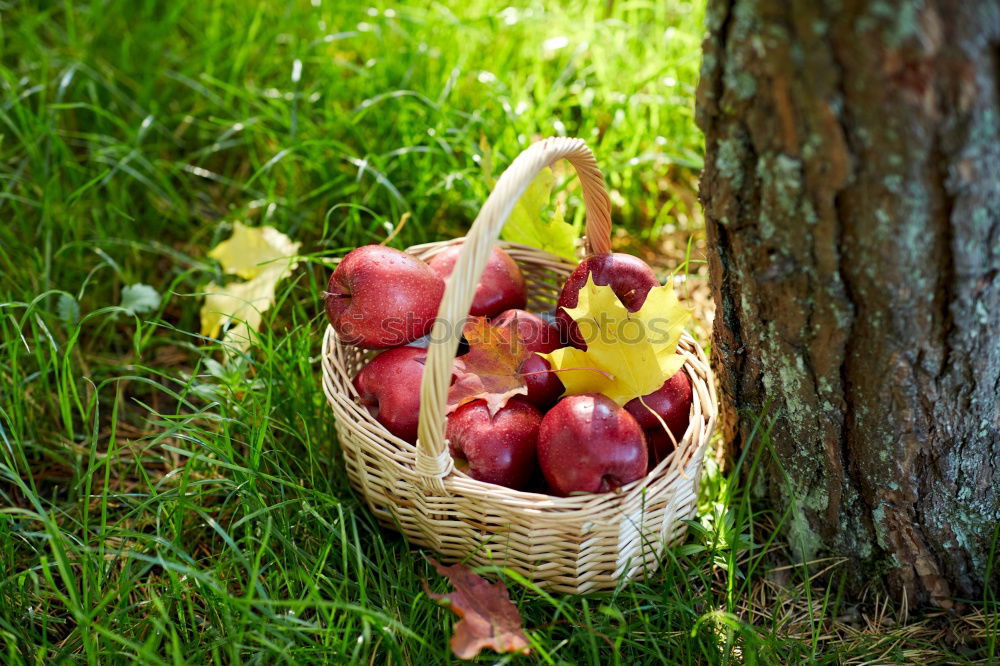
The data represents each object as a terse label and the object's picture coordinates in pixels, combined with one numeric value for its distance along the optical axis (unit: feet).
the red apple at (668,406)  4.95
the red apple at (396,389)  5.03
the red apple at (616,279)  5.19
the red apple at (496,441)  4.71
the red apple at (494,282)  5.57
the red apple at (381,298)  5.17
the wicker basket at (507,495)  4.04
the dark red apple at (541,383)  5.08
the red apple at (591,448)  4.38
